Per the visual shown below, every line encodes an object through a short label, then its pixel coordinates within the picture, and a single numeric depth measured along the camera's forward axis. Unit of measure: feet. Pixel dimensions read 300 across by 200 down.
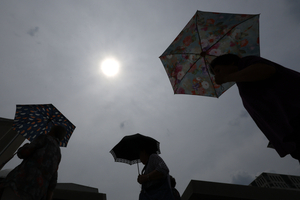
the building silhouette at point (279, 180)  198.49
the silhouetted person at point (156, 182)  8.85
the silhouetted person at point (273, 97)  4.23
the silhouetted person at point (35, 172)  7.45
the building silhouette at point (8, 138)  24.25
